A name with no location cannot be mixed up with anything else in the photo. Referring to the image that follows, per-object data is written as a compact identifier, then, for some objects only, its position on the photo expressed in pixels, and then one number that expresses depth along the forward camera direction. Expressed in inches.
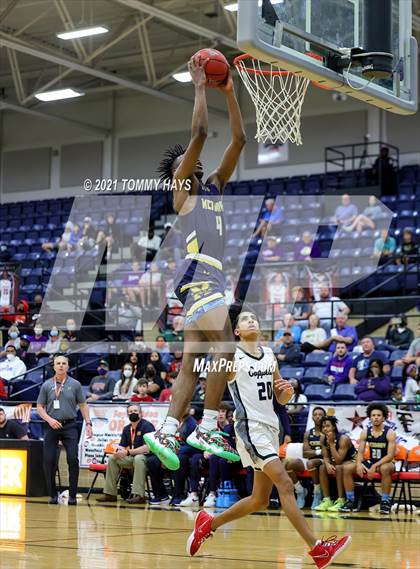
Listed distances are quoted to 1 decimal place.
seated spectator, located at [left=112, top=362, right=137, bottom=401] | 638.5
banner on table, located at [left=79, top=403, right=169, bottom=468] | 595.8
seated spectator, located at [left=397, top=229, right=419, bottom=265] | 740.0
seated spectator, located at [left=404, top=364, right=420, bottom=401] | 563.5
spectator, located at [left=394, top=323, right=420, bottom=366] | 600.4
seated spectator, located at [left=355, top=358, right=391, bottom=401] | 563.8
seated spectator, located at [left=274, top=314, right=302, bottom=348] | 671.1
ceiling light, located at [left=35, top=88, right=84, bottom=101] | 992.9
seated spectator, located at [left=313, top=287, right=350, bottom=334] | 676.1
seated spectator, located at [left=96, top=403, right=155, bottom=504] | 559.2
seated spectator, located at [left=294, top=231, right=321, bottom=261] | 761.0
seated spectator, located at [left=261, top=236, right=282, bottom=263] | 762.8
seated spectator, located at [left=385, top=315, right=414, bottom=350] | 661.9
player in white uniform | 306.9
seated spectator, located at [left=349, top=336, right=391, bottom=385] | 594.9
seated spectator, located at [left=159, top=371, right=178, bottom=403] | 605.2
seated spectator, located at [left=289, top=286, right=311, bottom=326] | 687.1
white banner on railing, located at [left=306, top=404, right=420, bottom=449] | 523.8
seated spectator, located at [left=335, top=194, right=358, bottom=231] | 792.9
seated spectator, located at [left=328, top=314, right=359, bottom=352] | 636.7
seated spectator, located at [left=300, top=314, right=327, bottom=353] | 655.8
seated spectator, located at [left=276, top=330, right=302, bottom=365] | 650.2
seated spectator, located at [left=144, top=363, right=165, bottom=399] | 618.5
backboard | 248.8
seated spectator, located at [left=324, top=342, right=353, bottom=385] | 617.6
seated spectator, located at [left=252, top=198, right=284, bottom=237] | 816.9
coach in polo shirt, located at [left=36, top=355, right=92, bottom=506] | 544.7
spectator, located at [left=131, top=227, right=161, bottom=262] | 706.8
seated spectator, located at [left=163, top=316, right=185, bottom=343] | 681.0
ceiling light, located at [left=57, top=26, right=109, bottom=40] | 872.9
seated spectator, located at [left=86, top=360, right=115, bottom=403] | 643.5
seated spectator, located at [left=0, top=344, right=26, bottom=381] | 711.1
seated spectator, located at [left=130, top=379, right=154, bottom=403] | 595.7
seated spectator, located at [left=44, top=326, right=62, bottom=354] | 725.3
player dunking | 244.8
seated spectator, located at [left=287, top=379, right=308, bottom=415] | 563.2
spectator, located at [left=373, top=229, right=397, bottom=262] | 748.0
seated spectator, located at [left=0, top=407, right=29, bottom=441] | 625.9
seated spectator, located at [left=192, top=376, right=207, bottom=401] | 569.9
